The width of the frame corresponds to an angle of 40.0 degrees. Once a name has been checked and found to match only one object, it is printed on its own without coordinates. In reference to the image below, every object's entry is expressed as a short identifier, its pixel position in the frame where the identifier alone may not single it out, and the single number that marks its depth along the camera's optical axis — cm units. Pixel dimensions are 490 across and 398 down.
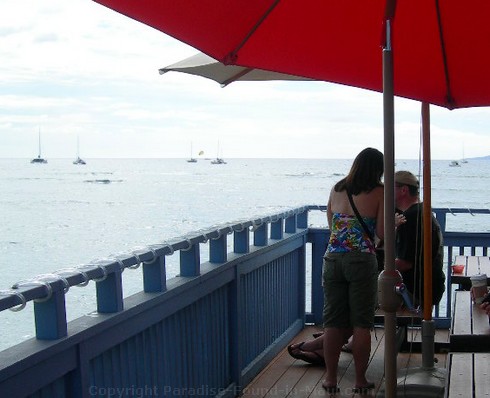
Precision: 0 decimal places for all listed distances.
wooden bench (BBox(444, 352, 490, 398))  252
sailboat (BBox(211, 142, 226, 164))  16038
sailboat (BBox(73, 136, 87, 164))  15170
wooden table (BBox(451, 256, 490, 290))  460
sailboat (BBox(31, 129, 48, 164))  15131
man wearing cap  452
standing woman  419
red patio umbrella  229
